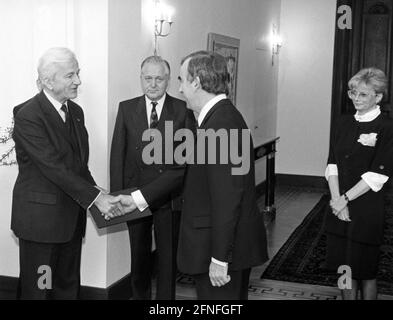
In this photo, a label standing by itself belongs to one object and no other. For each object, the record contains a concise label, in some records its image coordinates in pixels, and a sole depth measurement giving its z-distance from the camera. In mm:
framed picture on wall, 7094
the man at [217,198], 2762
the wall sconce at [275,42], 9961
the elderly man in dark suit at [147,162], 4230
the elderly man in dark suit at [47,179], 3477
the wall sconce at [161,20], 5387
